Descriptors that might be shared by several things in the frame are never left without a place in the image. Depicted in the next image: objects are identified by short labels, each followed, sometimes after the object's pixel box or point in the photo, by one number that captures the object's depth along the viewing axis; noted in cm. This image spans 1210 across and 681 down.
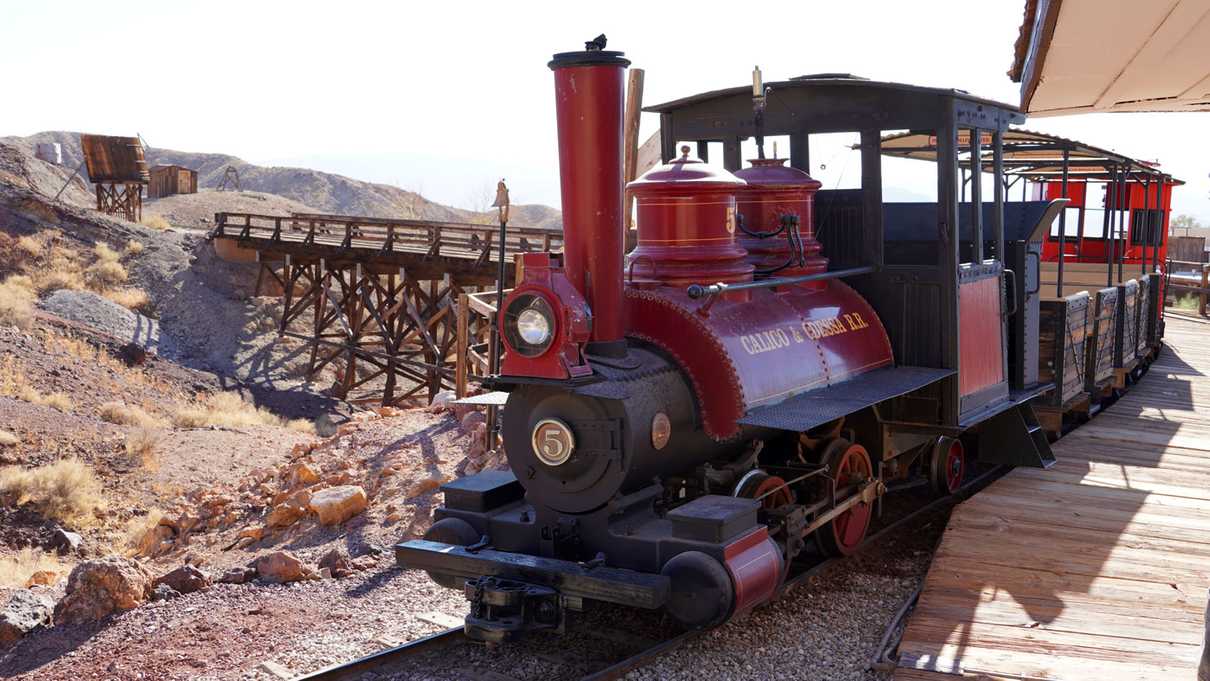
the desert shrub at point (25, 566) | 915
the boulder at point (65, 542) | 1057
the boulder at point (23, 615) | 638
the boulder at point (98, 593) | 659
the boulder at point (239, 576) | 710
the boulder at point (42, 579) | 831
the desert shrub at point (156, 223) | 3153
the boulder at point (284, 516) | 906
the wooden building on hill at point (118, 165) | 3225
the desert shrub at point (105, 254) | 2502
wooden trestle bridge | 1969
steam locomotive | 501
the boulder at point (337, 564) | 716
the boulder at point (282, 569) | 702
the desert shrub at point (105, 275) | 2388
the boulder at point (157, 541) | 984
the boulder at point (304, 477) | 1001
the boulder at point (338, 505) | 864
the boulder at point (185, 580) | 697
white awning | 337
